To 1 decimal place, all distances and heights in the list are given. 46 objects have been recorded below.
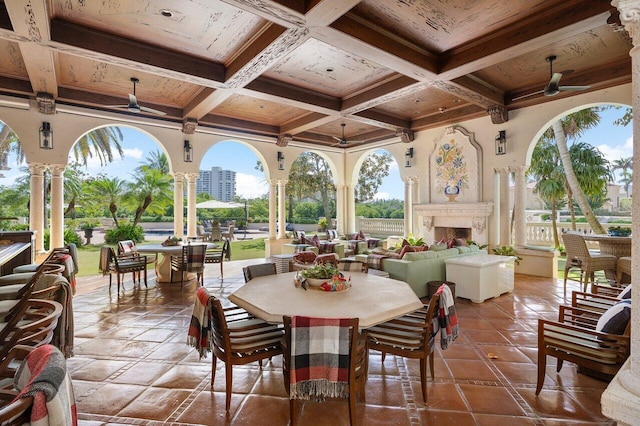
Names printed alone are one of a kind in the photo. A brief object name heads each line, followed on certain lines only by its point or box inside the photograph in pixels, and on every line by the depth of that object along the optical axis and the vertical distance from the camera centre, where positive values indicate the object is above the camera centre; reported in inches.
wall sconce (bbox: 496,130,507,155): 268.8 +59.2
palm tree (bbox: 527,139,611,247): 352.2 +45.9
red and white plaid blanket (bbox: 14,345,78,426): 34.0 -19.8
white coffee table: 181.6 -37.3
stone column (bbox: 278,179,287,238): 376.5 +3.9
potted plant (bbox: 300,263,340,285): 105.8 -20.5
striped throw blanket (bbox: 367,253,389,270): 187.9 -28.2
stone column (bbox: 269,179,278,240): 370.6 +6.2
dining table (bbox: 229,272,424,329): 81.2 -25.2
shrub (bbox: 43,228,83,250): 402.3 -30.0
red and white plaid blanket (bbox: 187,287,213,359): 87.6 -31.8
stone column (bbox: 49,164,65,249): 251.0 +6.7
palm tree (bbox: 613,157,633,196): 674.5 +93.3
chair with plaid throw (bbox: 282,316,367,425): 68.7 -31.0
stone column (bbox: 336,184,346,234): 427.5 +6.6
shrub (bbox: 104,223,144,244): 432.8 -27.6
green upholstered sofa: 176.9 -31.4
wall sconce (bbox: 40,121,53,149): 240.3 +59.4
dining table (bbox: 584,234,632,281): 203.5 -23.1
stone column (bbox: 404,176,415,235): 356.5 +8.5
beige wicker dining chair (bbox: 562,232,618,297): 190.5 -28.4
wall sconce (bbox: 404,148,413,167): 343.6 +60.3
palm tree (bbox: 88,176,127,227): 501.4 +34.7
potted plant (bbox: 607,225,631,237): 204.2 -12.6
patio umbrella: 538.5 +15.3
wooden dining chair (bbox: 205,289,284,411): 83.6 -34.8
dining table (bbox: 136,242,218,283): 228.1 -39.1
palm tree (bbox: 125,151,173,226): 507.2 +36.4
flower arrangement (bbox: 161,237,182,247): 233.1 -20.7
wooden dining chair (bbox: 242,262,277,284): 125.0 -23.1
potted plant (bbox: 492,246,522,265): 246.7 -30.7
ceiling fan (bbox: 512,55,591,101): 171.5 +69.1
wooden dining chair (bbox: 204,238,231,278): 238.8 -32.0
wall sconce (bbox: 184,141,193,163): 303.3 +58.8
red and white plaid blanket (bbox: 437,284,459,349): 93.1 -31.5
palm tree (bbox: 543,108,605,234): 288.6 +72.9
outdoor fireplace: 283.6 -7.6
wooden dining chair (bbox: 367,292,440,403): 88.1 -35.2
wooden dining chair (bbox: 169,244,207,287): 207.5 -29.7
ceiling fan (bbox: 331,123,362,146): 314.3 +72.5
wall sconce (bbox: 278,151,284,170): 366.6 +61.2
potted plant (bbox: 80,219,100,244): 485.7 -20.1
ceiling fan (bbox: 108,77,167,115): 203.0 +69.8
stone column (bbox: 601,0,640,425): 47.8 -16.5
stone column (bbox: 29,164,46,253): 243.3 +9.6
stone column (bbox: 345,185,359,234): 426.6 +7.9
